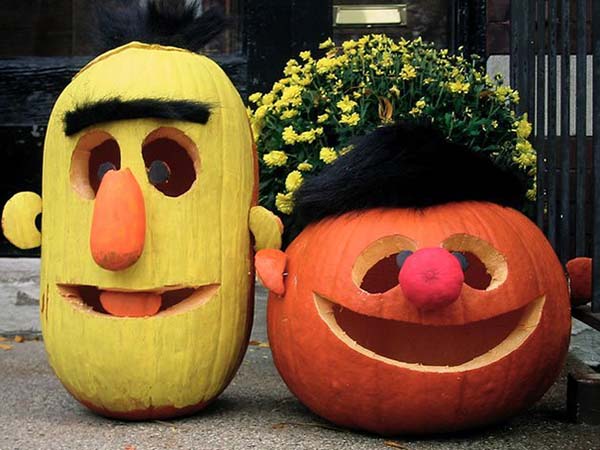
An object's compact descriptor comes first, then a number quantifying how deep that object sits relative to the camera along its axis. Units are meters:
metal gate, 2.77
